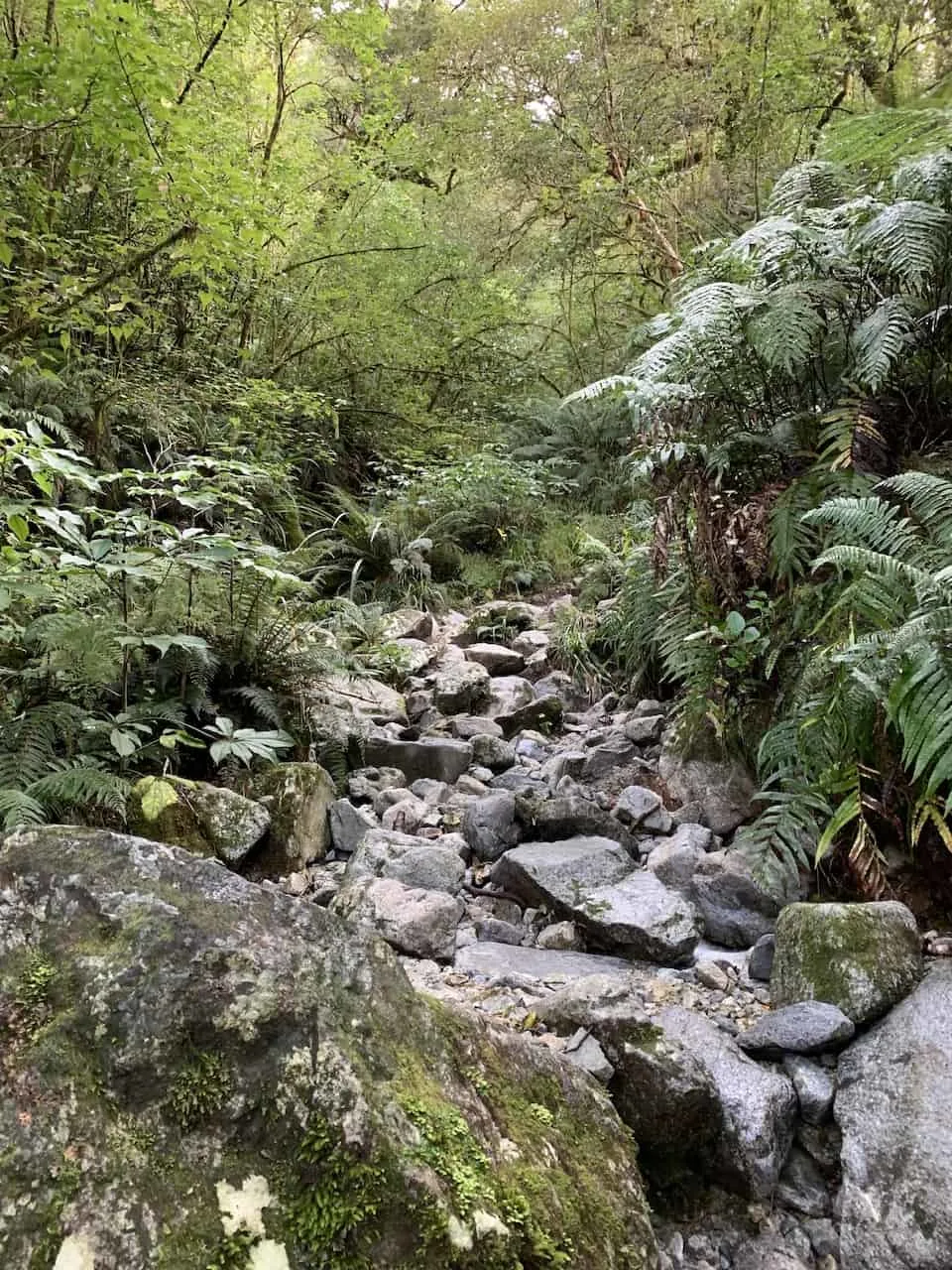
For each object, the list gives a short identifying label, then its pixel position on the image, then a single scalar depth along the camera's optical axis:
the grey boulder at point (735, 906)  2.38
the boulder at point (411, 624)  5.76
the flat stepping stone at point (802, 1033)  1.83
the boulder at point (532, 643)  5.49
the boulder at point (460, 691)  4.68
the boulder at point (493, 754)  3.91
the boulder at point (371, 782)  3.58
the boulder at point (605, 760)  3.59
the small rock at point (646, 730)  3.72
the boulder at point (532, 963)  2.24
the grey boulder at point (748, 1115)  1.63
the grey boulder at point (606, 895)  2.31
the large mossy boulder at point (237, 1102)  0.92
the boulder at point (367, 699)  4.16
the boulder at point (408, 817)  3.28
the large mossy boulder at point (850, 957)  1.90
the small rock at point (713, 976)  2.18
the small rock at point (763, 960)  2.20
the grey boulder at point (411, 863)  2.73
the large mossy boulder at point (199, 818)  2.70
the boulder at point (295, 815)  3.01
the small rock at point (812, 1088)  1.73
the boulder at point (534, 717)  4.40
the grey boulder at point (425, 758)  3.83
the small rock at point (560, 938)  2.45
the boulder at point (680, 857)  2.62
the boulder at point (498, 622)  5.95
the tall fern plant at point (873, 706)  2.04
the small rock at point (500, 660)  5.29
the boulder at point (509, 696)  4.64
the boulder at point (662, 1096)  1.64
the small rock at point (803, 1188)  1.61
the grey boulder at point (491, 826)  3.04
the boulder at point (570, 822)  3.00
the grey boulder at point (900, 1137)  1.44
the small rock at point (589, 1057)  1.67
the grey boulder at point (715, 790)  2.97
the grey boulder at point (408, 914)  2.35
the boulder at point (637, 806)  3.09
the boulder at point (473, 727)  4.27
